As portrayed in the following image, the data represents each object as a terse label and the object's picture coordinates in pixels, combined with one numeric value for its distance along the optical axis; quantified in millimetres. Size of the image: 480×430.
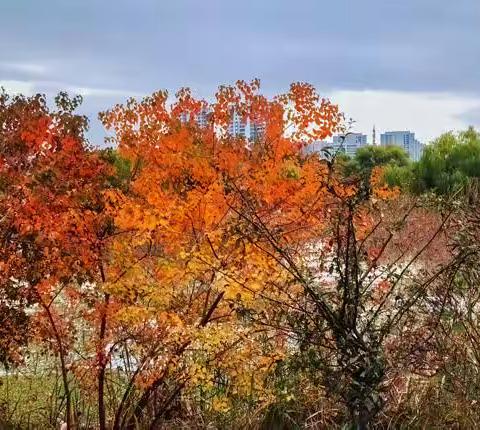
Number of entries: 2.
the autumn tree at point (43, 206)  5227
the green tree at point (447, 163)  22033
